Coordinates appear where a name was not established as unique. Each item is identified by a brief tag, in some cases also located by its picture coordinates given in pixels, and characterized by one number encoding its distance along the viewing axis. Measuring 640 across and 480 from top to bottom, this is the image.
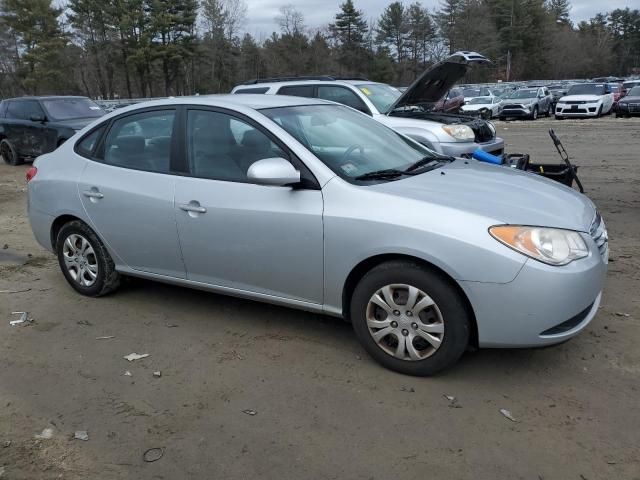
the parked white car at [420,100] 8.24
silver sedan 3.18
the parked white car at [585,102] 25.39
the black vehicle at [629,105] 23.94
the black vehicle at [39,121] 13.16
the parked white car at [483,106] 27.12
